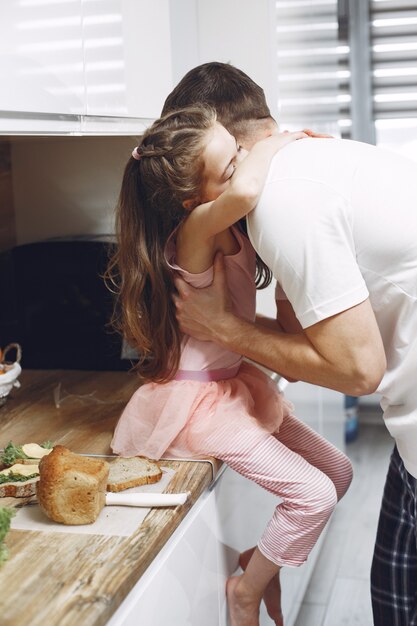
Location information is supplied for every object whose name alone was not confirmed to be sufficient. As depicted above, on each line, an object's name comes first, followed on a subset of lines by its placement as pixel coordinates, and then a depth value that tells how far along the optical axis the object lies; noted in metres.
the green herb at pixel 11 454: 1.39
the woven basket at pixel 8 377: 1.69
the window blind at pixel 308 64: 2.10
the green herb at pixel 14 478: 1.30
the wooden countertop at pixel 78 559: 0.94
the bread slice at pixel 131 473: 1.28
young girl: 1.36
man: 1.22
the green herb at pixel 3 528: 1.04
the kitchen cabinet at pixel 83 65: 1.15
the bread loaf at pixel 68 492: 1.16
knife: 1.21
